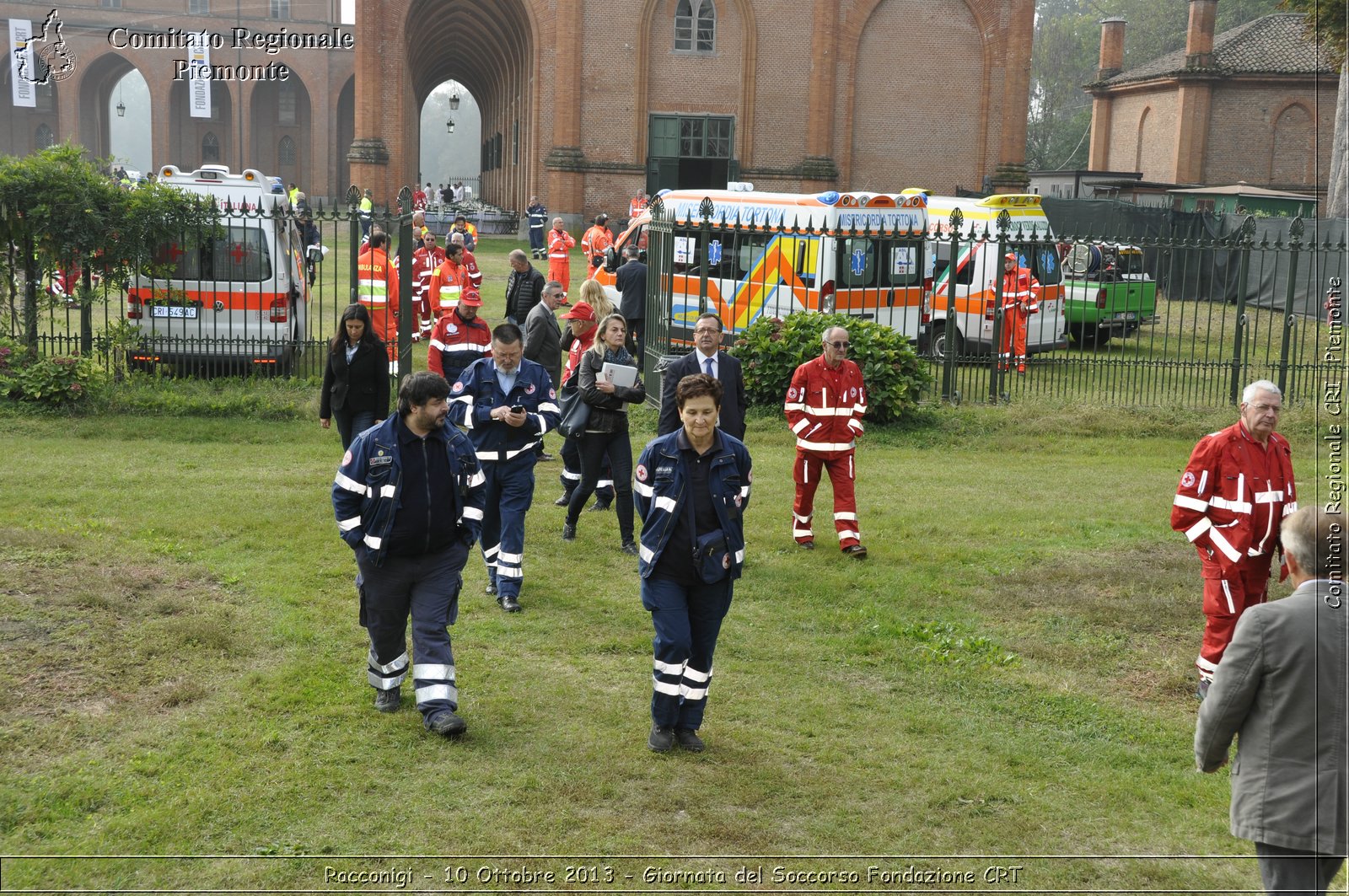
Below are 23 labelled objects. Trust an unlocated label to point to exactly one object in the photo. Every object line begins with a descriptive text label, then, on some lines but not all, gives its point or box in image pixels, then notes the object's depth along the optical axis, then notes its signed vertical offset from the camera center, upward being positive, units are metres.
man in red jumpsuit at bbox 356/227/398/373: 15.23 -0.51
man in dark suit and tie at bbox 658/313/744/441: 9.14 -0.83
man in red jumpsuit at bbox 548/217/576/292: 25.59 -0.07
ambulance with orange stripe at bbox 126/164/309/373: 15.23 -0.70
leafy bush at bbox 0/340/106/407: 14.36 -1.57
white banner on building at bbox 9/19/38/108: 60.25 +7.72
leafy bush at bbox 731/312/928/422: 14.93 -1.15
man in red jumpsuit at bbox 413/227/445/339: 18.89 -0.29
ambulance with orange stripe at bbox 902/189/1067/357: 19.08 -0.40
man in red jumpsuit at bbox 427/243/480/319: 16.50 -0.40
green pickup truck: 21.33 -0.49
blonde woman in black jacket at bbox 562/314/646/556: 9.53 -1.16
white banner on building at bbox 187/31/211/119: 55.22 +6.61
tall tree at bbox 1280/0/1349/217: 31.16 +3.70
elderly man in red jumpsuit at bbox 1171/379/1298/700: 6.94 -1.24
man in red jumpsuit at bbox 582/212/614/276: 22.79 +0.15
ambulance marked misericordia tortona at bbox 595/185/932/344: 17.44 -0.12
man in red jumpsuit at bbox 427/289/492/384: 12.44 -0.87
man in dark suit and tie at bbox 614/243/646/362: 17.25 -0.54
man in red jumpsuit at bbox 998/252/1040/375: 16.69 -0.56
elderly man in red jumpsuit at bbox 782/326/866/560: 9.98 -1.22
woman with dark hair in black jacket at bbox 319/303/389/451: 9.96 -0.99
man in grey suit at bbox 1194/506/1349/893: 3.98 -1.34
